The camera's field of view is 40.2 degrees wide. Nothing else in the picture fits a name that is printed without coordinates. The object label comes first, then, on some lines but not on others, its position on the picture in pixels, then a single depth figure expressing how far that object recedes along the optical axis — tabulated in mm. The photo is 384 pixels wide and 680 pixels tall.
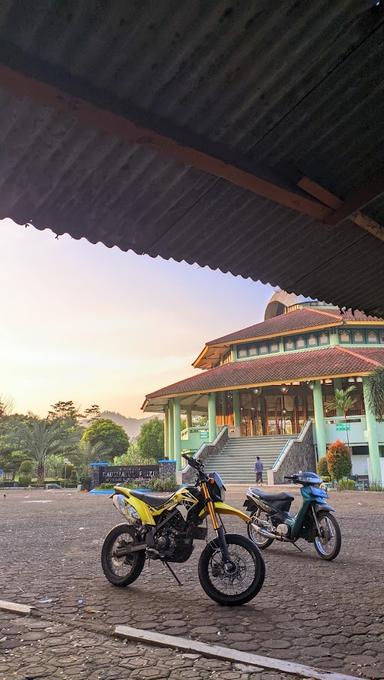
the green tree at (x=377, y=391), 24656
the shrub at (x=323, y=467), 26422
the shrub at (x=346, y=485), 24195
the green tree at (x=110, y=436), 61219
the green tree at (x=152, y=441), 52969
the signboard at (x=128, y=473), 27622
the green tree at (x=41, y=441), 37344
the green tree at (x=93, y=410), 88562
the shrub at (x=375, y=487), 23958
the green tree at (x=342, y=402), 29945
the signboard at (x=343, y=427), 29172
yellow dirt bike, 4773
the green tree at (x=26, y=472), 38531
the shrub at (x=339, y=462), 25328
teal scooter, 7027
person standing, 26672
